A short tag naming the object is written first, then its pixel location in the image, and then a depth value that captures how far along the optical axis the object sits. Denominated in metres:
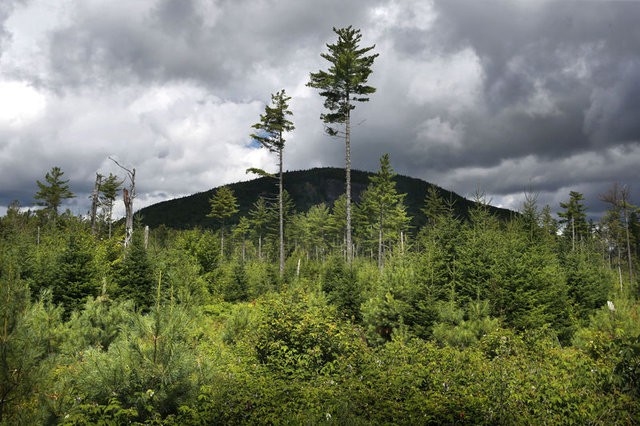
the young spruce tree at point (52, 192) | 42.91
